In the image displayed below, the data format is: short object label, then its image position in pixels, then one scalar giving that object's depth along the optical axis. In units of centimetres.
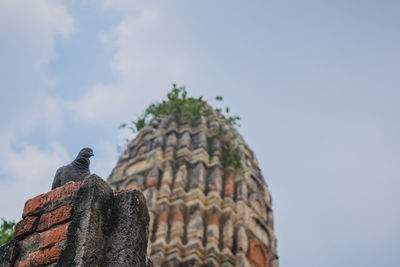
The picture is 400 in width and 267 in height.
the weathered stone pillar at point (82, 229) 610
